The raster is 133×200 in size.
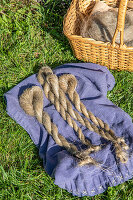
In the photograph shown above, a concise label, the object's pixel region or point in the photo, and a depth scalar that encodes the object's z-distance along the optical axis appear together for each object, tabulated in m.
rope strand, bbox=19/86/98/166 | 1.99
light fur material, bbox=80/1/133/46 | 2.33
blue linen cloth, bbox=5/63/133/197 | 1.83
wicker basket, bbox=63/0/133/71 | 1.99
